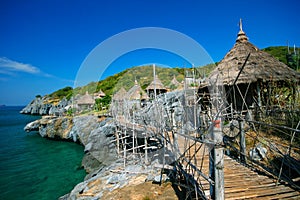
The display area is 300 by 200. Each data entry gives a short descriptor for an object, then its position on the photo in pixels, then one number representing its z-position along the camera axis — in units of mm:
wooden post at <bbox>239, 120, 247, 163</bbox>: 3873
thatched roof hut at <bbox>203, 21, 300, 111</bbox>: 6820
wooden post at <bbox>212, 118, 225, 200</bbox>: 2035
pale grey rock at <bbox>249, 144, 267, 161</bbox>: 4300
